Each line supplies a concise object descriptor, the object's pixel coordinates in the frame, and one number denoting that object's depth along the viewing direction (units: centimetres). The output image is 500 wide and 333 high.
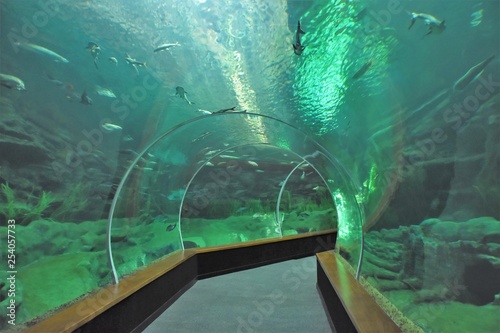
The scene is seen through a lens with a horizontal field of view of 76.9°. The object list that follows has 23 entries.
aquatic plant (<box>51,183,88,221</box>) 365
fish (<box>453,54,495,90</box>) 181
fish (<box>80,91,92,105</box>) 369
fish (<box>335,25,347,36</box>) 286
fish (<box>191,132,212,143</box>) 697
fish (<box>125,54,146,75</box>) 374
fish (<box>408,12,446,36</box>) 206
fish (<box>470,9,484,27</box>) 177
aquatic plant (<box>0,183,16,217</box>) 295
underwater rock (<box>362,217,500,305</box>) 183
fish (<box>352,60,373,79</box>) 297
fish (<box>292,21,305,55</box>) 299
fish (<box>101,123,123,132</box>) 416
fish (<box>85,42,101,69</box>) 341
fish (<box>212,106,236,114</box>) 538
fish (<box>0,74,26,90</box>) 285
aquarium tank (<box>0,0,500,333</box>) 201
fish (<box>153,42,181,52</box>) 362
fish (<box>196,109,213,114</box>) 538
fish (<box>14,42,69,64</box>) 294
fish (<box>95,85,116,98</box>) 378
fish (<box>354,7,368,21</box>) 258
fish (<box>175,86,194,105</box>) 457
